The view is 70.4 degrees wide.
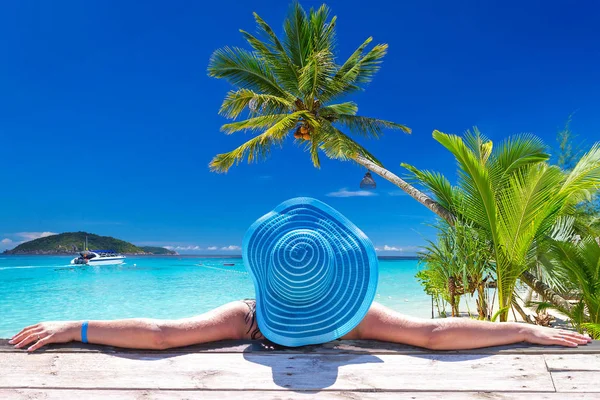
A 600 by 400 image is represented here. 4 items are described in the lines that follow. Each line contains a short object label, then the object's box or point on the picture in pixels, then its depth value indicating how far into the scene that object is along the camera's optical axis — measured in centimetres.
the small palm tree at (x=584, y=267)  390
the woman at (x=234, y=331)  165
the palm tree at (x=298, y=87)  988
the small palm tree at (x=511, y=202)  371
